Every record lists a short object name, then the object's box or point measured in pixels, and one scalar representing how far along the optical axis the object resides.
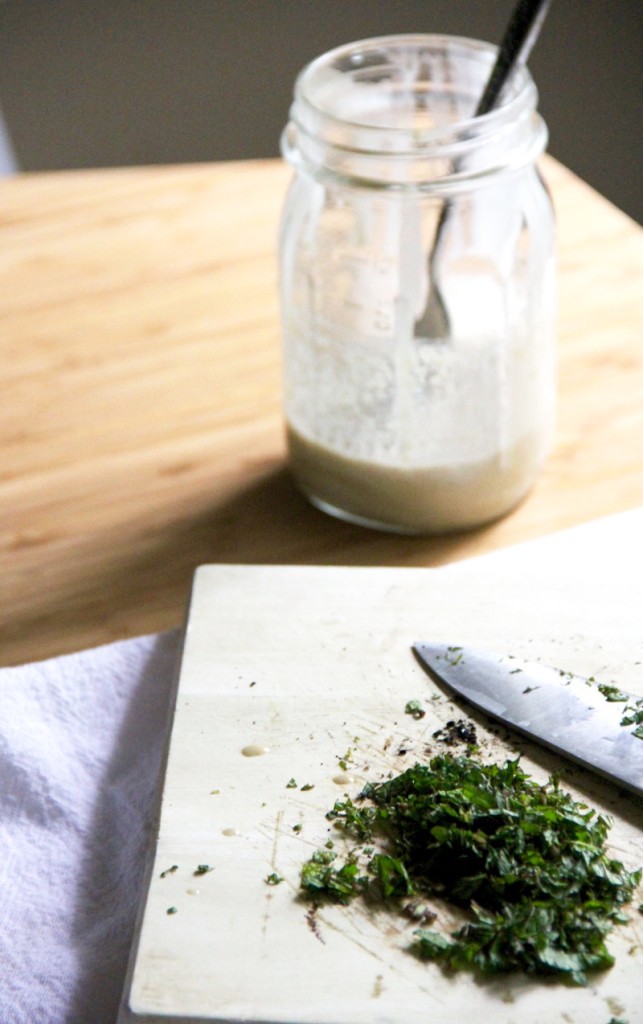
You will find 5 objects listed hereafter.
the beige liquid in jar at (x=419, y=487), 0.90
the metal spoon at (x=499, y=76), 0.78
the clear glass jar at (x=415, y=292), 0.84
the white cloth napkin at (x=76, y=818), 0.65
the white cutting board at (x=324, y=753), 0.57
